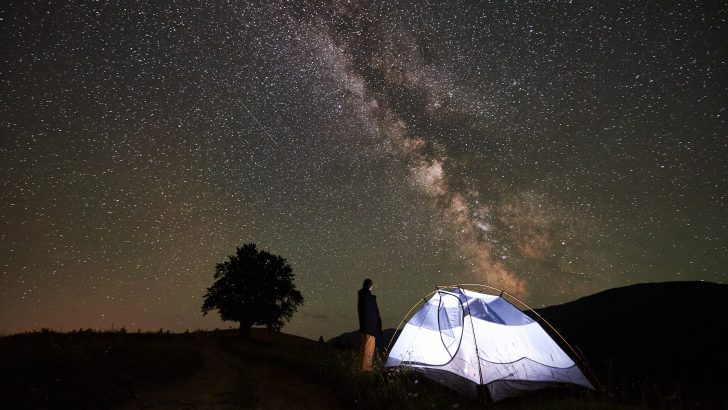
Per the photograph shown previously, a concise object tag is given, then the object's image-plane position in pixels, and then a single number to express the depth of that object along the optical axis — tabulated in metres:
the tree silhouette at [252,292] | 24.70
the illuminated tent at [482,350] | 8.30
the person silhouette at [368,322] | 10.88
